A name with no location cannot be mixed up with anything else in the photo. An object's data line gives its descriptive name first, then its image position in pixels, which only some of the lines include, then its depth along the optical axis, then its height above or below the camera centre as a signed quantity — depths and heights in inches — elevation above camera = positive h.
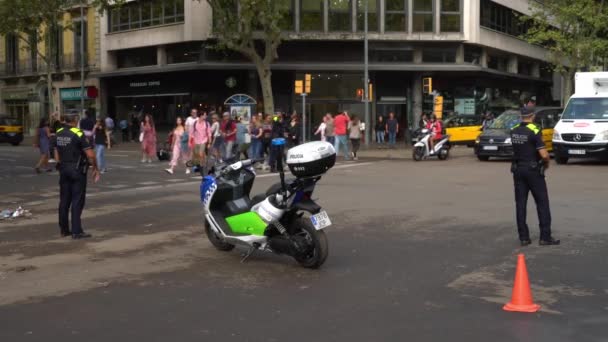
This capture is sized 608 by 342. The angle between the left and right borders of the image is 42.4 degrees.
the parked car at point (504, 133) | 965.8 -16.0
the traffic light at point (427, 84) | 1326.3 +61.8
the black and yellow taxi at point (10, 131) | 1745.8 -19.9
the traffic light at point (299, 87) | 1226.6 +53.6
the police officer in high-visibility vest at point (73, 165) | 412.8 -22.7
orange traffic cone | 253.3 -56.3
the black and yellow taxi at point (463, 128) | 1354.6 -13.3
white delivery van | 874.1 -3.5
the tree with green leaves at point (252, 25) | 1322.6 +166.0
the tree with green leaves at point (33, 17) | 1728.6 +236.2
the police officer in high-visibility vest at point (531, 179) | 379.2 -28.6
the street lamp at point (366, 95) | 1381.8 +45.4
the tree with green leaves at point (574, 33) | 1537.9 +183.5
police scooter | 316.2 -37.6
